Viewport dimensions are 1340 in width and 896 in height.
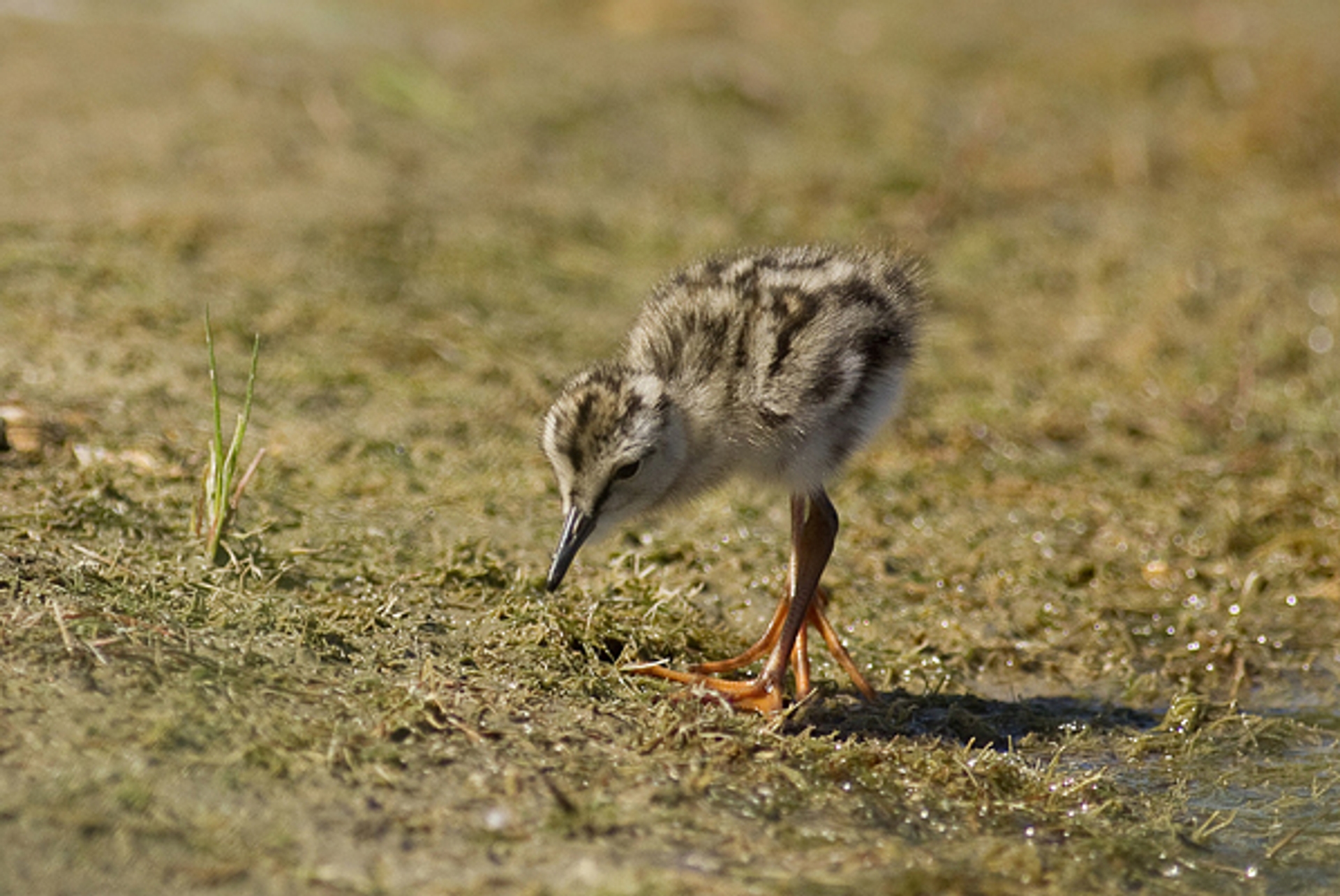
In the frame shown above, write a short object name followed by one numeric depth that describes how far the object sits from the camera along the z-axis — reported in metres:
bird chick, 8.30
